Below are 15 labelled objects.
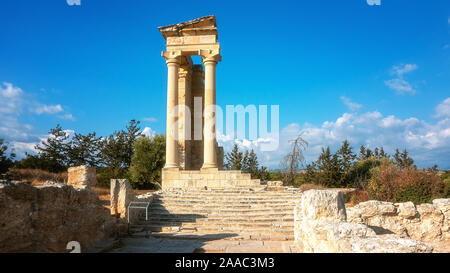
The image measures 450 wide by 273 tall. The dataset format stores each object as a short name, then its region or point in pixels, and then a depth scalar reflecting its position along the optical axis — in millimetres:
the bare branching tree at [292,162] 21395
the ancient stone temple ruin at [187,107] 17547
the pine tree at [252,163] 28494
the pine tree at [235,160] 29141
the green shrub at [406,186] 13305
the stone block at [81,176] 12211
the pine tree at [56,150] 30094
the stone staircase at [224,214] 9648
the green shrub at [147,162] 24531
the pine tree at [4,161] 18950
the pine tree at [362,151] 37681
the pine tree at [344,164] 24578
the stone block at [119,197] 10227
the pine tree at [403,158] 32094
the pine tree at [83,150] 31844
